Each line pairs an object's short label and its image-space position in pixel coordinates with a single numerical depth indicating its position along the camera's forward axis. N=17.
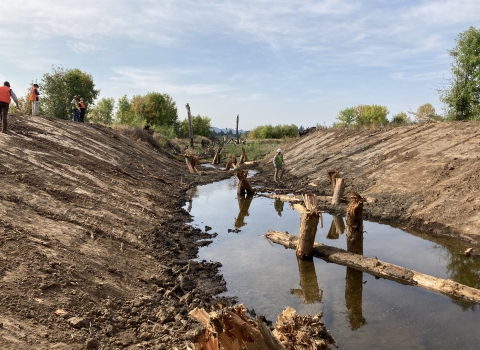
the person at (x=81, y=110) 26.52
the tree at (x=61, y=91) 35.12
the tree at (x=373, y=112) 69.65
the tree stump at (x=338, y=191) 16.78
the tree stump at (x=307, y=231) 10.06
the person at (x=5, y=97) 13.38
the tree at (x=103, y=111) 50.25
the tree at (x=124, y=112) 49.22
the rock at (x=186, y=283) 8.00
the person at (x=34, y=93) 18.62
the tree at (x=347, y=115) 72.38
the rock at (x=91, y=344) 4.99
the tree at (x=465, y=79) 35.28
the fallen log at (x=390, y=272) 7.89
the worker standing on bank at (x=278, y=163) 22.99
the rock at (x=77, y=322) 5.38
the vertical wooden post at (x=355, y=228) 10.06
